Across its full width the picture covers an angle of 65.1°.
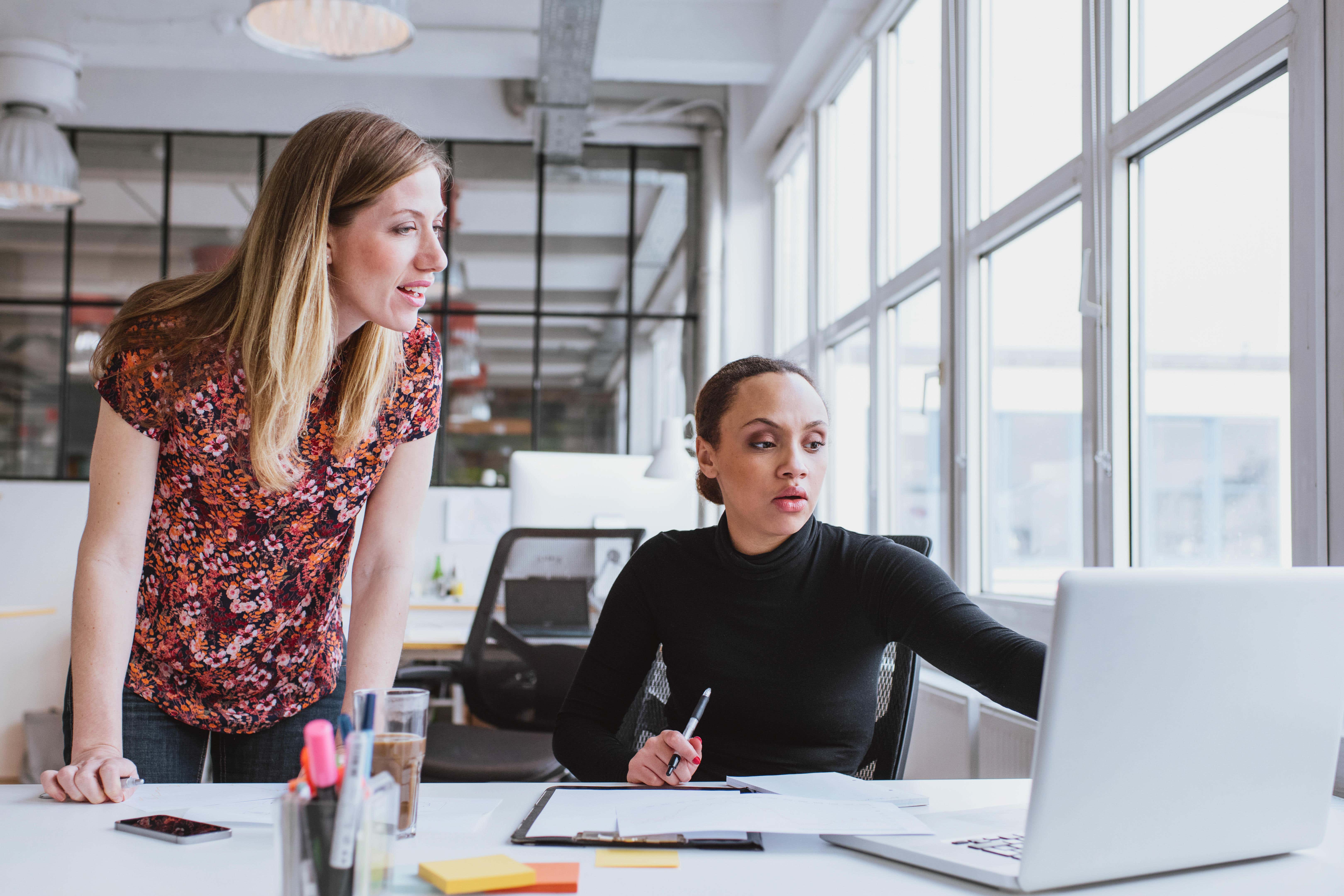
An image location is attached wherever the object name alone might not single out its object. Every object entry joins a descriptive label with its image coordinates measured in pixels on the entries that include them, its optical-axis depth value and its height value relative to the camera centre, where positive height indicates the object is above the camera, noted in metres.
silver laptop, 0.79 -0.18
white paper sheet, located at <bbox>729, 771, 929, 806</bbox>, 1.10 -0.33
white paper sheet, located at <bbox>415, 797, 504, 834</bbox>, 1.00 -0.33
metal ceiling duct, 4.13 +1.80
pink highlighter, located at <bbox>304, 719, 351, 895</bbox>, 0.67 -0.21
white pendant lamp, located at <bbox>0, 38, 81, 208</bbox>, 4.41 +1.48
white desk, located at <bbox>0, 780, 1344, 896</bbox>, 0.83 -0.32
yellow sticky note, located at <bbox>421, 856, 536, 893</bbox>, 0.81 -0.31
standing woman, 1.20 +0.00
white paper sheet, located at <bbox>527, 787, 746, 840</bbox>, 0.98 -0.33
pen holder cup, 0.68 -0.25
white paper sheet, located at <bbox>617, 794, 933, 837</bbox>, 0.94 -0.31
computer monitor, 3.01 -0.04
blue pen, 0.67 -0.21
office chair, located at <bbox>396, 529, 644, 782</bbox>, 2.55 -0.43
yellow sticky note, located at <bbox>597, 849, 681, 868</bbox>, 0.89 -0.32
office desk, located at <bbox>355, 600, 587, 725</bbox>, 3.08 -0.56
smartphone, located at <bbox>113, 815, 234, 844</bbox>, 0.94 -0.32
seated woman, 1.37 -0.18
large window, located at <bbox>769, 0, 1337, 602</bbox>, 1.83 +0.48
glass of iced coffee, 0.91 -0.23
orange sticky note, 0.82 -0.32
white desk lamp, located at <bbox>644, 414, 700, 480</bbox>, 3.13 +0.07
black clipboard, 0.94 -0.32
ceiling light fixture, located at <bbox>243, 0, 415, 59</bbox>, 3.14 +1.39
